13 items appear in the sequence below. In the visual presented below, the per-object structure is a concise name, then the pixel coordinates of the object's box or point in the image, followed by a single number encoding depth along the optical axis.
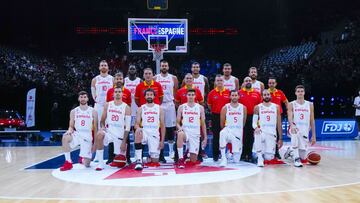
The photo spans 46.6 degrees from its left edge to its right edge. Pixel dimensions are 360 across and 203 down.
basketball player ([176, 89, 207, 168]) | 7.73
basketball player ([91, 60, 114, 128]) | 8.51
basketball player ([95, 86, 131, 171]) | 7.57
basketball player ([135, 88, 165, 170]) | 7.59
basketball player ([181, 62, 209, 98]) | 8.62
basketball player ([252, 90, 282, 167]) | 7.91
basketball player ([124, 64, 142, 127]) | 8.57
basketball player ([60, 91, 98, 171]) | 7.52
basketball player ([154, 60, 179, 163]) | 8.39
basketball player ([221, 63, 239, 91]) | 8.68
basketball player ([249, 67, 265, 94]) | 8.59
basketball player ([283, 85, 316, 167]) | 7.93
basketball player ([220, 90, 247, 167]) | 7.85
